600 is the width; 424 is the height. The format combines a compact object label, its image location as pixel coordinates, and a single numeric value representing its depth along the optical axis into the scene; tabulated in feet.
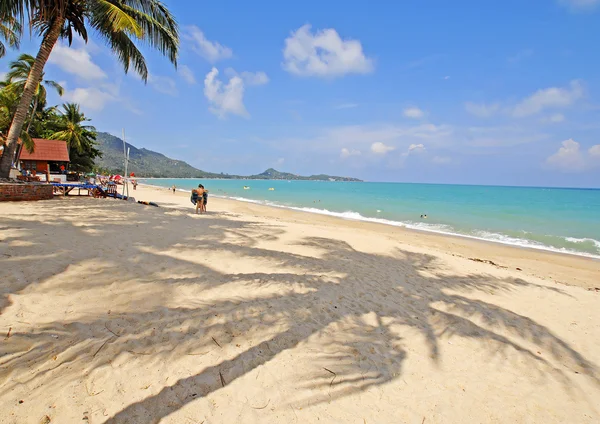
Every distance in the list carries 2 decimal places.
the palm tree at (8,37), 47.35
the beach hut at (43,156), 75.97
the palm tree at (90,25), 31.40
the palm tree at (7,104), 64.80
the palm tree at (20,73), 68.63
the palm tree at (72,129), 94.43
